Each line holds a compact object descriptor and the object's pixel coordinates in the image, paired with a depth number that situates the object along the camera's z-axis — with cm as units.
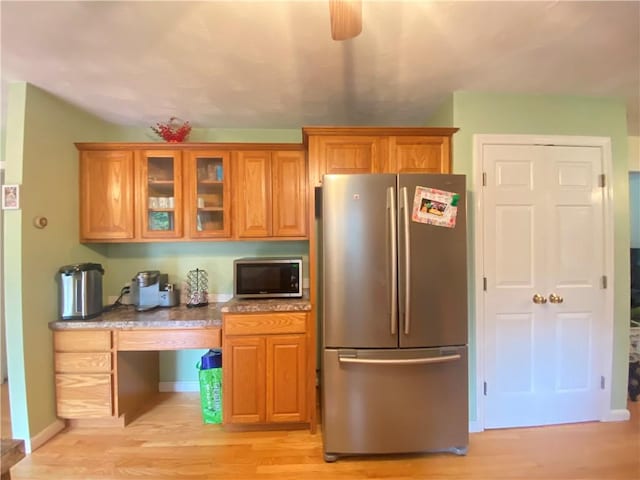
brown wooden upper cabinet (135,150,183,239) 237
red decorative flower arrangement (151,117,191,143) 244
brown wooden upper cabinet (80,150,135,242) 235
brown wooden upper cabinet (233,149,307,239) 240
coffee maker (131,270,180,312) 240
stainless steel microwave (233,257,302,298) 232
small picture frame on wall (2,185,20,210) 185
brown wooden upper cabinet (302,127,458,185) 211
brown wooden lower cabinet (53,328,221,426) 208
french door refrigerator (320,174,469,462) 178
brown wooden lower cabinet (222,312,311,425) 208
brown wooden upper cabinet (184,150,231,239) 240
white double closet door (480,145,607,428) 213
